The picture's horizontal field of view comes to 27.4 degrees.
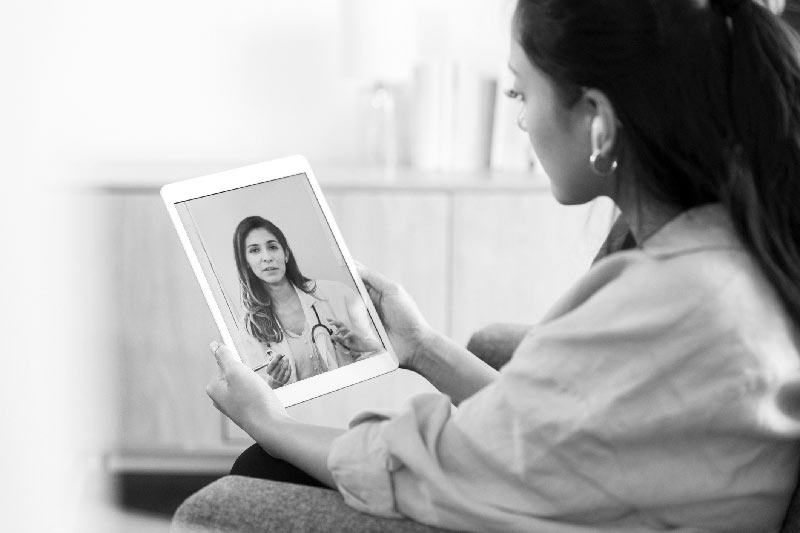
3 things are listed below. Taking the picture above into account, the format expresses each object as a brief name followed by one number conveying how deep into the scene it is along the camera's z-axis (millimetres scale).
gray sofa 1276
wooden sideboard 2461
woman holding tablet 1235
